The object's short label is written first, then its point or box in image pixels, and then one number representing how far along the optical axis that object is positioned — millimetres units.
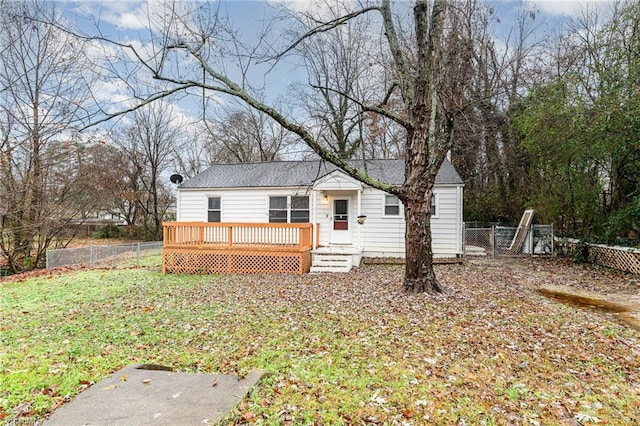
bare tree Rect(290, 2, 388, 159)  16328
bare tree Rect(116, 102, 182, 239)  22609
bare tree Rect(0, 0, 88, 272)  9250
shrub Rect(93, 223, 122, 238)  23484
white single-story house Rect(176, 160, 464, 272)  11969
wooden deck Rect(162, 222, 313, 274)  10312
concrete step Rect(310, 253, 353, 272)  10336
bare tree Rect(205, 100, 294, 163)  22172
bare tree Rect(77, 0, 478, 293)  6516
